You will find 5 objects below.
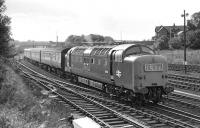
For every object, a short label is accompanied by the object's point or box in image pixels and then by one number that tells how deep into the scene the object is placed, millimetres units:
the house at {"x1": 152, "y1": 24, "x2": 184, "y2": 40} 93644
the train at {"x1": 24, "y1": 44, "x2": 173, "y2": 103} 16297
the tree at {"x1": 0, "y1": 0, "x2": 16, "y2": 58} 26000
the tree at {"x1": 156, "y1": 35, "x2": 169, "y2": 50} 67625
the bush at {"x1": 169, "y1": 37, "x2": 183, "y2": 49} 63344
